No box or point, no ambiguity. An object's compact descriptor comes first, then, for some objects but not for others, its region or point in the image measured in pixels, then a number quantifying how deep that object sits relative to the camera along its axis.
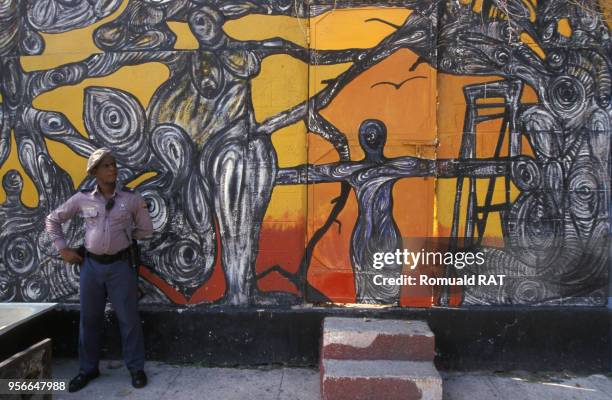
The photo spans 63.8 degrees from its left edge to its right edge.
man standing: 3.92
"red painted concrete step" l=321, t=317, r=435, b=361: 3.88
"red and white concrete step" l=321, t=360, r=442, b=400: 3.57
